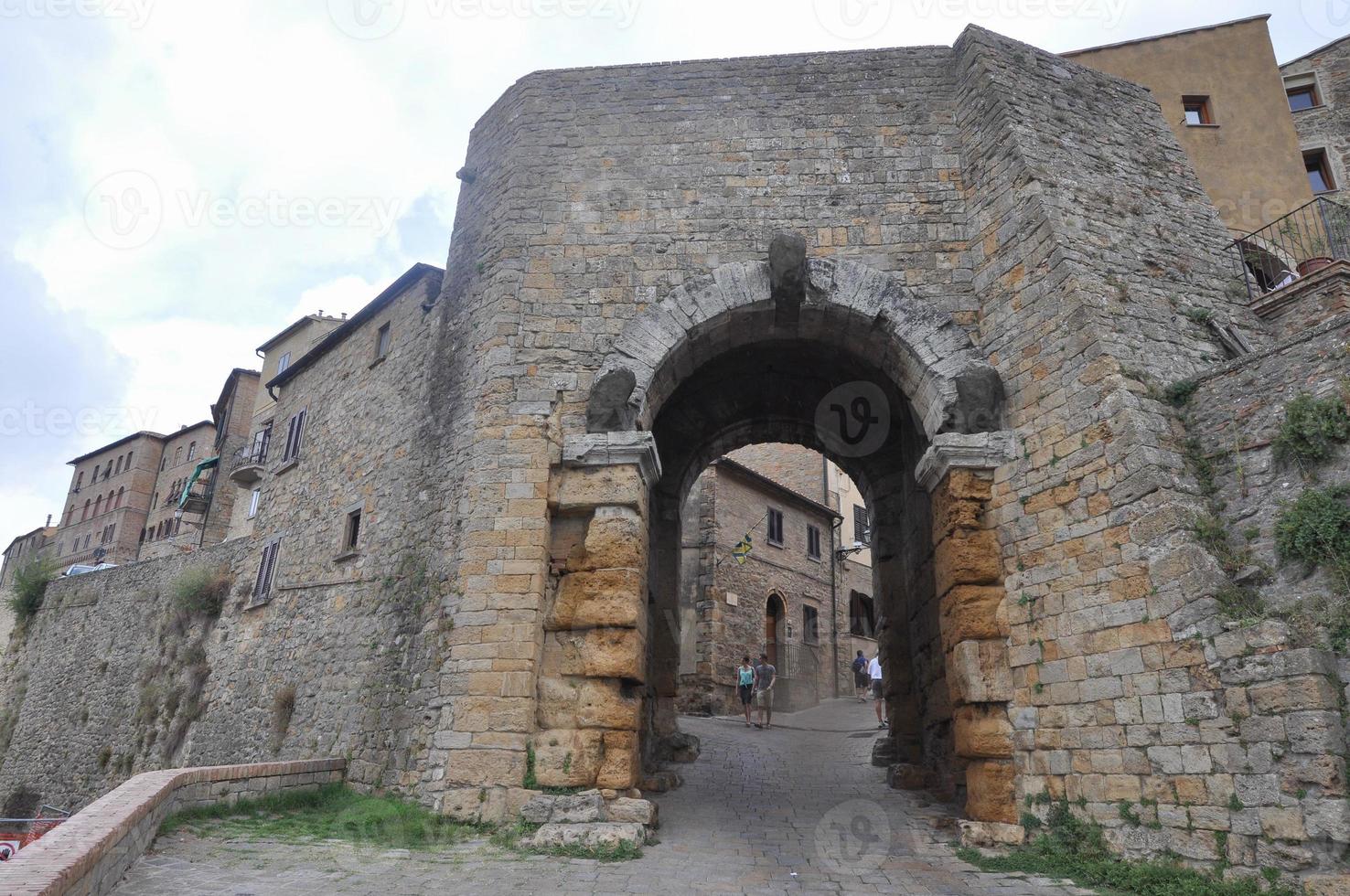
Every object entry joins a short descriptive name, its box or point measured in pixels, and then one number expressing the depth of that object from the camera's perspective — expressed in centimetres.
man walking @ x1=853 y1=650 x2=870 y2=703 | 2216
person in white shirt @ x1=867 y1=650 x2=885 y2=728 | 1533
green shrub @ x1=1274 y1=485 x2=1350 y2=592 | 519
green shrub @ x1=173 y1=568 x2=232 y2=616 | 1582
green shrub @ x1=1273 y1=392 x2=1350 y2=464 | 557
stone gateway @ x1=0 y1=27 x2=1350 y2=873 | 586
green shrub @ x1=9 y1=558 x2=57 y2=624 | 2335
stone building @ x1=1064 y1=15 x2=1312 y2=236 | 1301
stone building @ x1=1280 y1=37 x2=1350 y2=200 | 1631
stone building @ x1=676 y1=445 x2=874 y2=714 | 1948
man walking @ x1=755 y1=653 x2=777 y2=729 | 1614
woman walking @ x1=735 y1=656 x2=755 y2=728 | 1598
